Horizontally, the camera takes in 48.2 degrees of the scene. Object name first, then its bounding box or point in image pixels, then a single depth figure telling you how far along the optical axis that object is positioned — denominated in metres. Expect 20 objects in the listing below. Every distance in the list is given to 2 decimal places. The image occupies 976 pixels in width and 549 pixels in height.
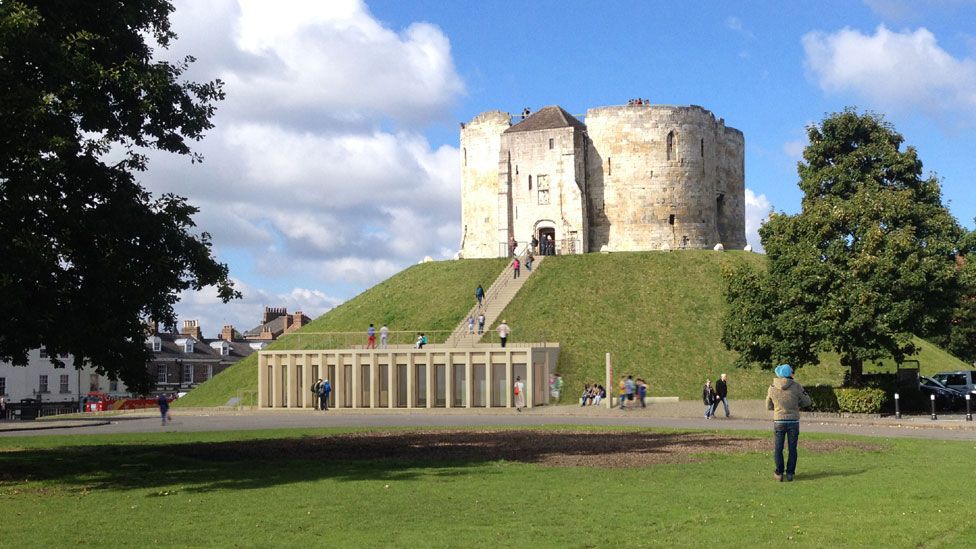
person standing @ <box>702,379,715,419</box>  42.44
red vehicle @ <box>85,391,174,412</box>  72.19
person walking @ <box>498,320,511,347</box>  54.25
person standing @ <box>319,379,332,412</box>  54.69
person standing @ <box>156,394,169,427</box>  43.84
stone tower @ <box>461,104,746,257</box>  83.56
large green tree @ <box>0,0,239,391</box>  20.36
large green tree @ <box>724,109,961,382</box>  43.69
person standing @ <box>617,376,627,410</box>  49.44
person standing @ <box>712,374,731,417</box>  42.66
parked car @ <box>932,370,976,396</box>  48.66
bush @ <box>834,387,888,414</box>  43.28
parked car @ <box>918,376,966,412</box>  46.97
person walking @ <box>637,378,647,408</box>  49.22
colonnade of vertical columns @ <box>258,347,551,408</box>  54.06
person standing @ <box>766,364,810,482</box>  19.09
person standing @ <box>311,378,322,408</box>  55.15
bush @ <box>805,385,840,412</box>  44.97
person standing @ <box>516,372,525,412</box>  50.12
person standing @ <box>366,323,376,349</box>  57.88
